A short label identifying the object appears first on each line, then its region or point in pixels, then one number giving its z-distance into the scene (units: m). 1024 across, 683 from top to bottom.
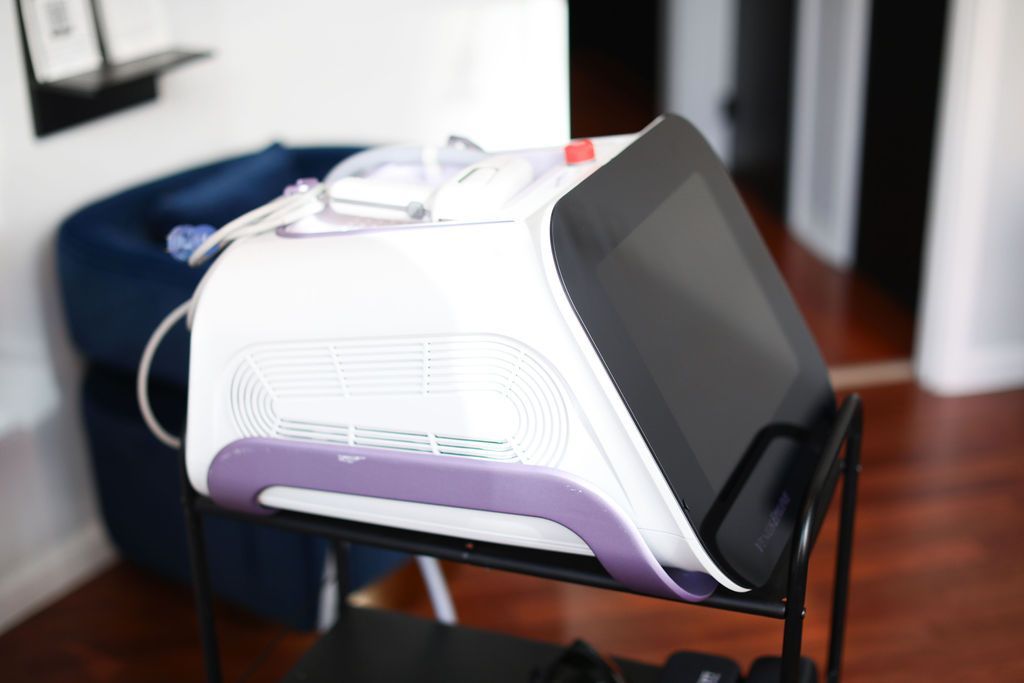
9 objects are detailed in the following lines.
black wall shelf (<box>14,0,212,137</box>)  1.99
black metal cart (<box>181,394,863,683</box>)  0.94
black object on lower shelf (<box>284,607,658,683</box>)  1.31
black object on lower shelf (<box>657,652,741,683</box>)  1.19
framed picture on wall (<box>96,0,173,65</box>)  2.13
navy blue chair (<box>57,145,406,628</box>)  1.84
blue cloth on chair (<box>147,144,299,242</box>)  1.95
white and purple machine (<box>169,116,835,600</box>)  0.89
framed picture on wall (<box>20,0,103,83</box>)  1.96
